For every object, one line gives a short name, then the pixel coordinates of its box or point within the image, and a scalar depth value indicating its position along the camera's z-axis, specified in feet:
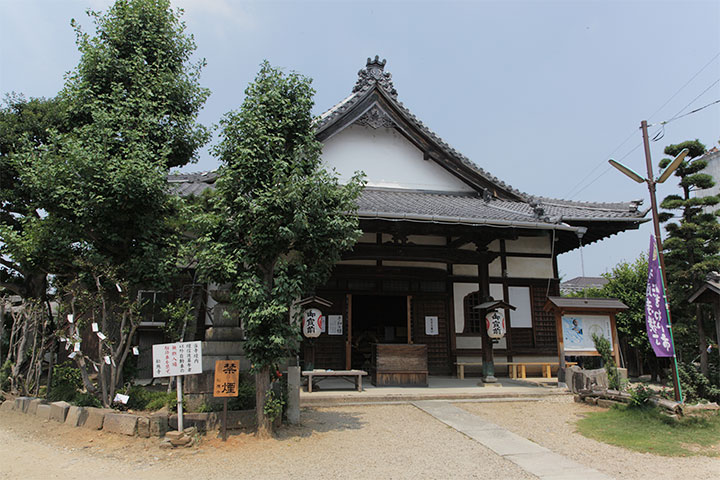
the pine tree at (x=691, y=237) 33.06
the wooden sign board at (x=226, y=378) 21.90
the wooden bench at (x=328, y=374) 31.94
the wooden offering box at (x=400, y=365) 35.79
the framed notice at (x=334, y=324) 42.14
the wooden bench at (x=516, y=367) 41.86
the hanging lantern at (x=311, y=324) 34.83
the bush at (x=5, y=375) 33.14
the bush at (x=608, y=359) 32.50
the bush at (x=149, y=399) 24.62
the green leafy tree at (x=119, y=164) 24.56
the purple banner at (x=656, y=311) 26.81
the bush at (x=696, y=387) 27.40
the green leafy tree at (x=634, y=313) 46.32
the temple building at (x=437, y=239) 38.83
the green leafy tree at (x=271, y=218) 21.52
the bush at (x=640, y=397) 27.22
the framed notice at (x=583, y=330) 35.99
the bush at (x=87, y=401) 25.13
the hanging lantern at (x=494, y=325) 37.93
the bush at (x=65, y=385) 27.50
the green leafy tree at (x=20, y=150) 33.32
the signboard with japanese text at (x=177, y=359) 21.70
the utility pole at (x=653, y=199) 27.54
